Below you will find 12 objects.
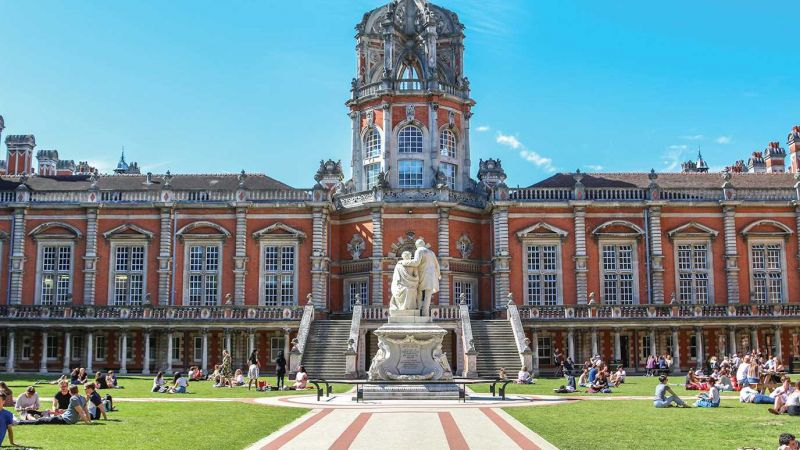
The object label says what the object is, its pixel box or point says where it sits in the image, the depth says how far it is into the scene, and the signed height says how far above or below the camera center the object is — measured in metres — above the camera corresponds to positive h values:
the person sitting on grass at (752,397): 27.62 -1.97
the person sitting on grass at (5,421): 16.16 -1.54
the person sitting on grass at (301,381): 35.22 -1.80
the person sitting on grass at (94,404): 22.53 -1.72
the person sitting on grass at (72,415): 21.45 -1.89
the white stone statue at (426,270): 30.03 +2.15
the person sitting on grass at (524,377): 38.62 -1.85
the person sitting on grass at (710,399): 26.23 -1.93
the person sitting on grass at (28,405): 21.45 -1.67
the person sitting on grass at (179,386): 33.38 -1.87
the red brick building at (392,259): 49.56 +4.38
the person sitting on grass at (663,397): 26.23 -1.87
